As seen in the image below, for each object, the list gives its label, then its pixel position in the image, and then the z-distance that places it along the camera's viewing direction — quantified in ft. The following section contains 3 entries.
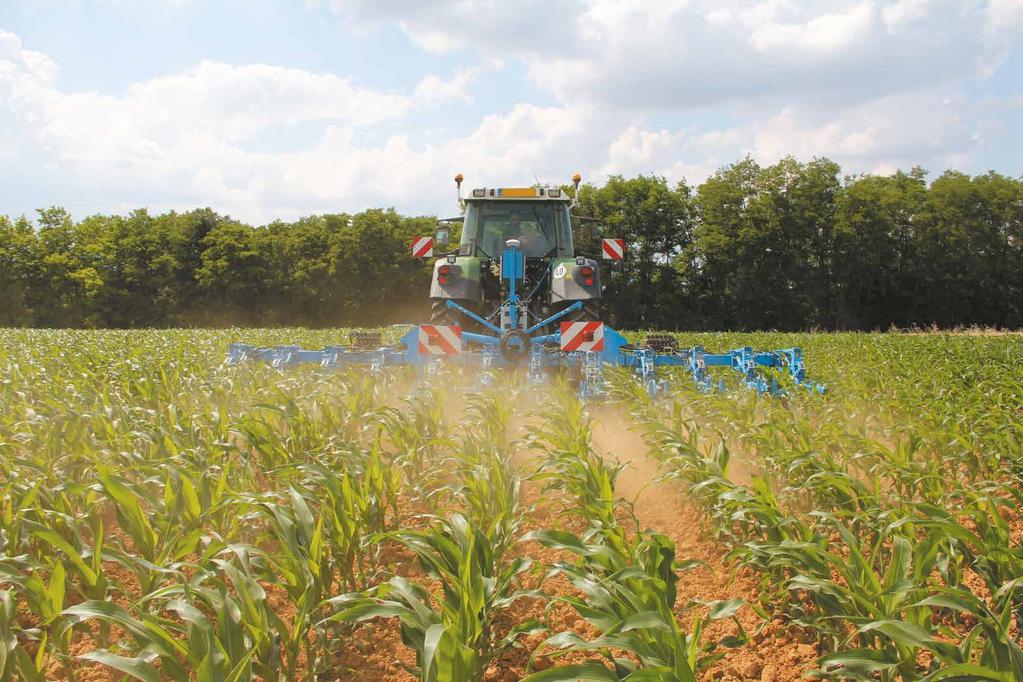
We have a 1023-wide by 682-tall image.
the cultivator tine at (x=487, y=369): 21.49
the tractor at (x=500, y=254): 26.00
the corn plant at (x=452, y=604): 5.35
